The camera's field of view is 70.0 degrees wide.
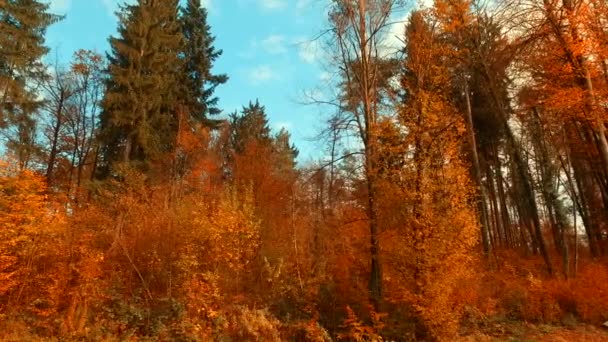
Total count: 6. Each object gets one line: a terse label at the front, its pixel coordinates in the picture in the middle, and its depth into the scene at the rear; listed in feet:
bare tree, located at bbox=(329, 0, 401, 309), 45.60
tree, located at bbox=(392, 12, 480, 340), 35.70
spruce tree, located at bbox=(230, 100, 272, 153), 99.24
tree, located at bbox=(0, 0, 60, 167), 61.87
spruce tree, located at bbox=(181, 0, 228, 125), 85.51
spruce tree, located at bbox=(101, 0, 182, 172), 65.62
